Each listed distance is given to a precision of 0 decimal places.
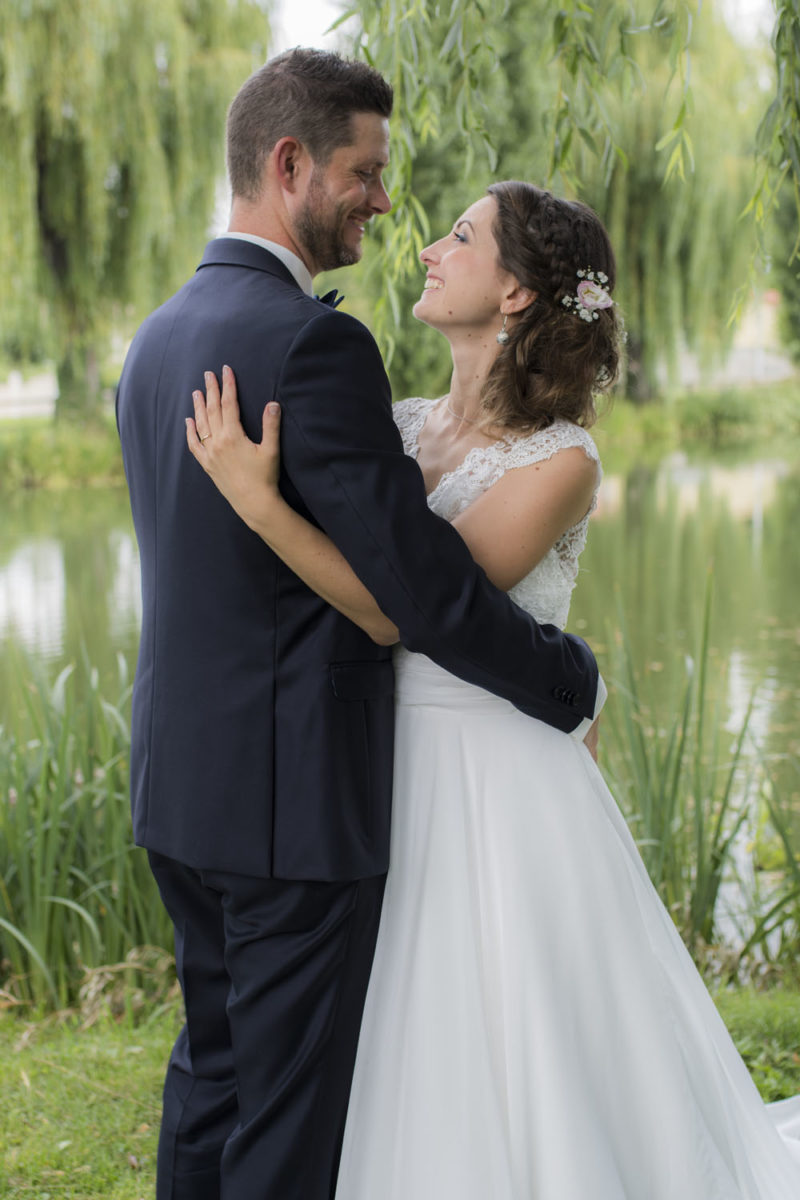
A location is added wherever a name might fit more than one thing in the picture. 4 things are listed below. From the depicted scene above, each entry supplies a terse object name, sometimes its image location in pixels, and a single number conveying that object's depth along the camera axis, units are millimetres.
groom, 1506
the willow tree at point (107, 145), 9680
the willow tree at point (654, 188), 11938
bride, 1733
